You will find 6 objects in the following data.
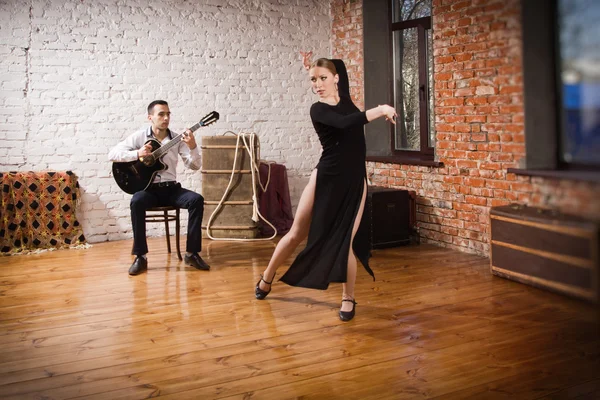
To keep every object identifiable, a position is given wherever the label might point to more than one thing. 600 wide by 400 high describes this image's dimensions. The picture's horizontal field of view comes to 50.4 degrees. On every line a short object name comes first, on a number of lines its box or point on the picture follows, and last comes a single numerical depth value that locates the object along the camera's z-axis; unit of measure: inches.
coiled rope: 229.3
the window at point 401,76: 219.6
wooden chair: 189.2
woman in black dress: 122.7
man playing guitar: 182.4
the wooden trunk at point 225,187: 232.2
